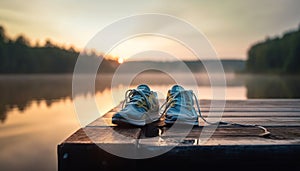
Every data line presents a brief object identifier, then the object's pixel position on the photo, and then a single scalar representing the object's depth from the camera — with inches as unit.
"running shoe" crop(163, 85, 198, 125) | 57.4
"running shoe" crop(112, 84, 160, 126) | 54.9
